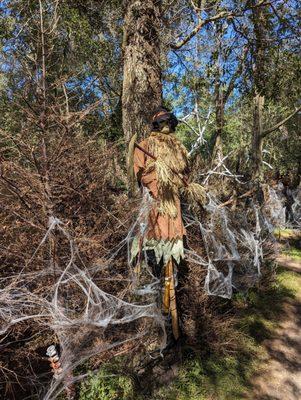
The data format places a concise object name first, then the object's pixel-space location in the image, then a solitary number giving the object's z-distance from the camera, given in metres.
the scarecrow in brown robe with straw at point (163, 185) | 3.94
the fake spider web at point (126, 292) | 3.17
